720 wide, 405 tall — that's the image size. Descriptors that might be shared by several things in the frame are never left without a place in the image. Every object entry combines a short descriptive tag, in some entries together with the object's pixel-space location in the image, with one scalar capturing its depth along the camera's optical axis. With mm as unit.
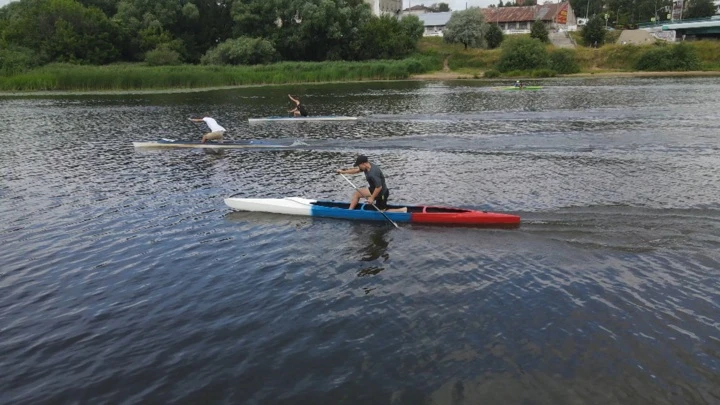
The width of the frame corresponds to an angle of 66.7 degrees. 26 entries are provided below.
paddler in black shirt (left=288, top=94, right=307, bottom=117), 39844
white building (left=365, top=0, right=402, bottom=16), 135750
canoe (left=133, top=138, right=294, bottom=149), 30078
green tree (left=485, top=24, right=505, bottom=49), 106875
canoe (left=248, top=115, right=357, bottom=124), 39281
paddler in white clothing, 30188
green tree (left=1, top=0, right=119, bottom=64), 87375
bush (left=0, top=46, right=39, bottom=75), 70125
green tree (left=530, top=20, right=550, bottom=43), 103188
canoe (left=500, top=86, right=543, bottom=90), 61381
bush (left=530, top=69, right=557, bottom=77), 87500
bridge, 106312
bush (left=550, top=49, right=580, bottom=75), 91125
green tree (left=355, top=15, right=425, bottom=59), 101812
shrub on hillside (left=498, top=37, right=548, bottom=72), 91000
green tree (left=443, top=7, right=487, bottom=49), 106062
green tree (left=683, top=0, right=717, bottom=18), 131000
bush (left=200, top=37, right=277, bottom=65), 85688
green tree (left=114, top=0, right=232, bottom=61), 95625
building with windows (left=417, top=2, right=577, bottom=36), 123812
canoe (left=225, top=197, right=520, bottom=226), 16328
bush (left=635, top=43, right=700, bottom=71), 88812
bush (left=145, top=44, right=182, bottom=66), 86438
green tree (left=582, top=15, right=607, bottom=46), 102931
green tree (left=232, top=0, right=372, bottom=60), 94875
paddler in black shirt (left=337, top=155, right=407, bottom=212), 17016
